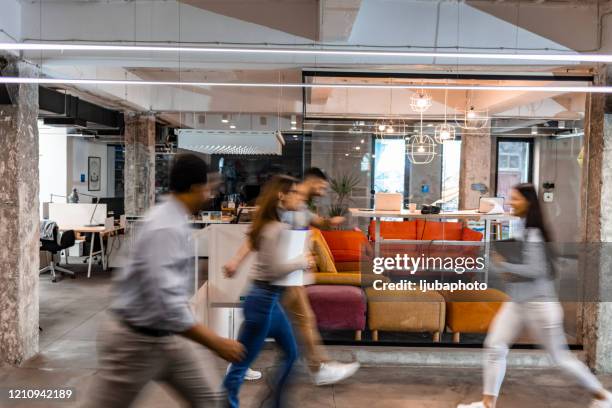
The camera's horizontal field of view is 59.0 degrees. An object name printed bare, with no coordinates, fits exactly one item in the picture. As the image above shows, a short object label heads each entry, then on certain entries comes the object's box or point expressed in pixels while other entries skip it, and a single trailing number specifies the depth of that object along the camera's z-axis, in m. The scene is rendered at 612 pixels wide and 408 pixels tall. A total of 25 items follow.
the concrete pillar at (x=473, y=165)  8.00
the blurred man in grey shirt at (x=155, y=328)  2.04
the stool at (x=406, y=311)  4.94
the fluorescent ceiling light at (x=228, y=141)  7.95
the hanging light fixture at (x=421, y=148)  8.34
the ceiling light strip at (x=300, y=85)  4.35
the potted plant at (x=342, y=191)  7.23
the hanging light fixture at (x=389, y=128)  8.54
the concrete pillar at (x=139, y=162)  7.34
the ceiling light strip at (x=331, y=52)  3.57
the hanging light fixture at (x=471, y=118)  7.81
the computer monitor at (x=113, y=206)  10.19
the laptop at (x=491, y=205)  7.32
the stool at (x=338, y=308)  4.93
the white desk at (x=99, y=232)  9.15
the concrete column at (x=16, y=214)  4.60
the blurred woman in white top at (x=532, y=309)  3.38
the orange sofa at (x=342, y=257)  5.14
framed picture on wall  13.27
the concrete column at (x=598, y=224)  4.75
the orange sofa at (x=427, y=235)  5.95
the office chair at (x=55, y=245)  8.53
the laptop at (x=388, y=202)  8.14
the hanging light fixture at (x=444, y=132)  8.07
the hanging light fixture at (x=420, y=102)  7.50
